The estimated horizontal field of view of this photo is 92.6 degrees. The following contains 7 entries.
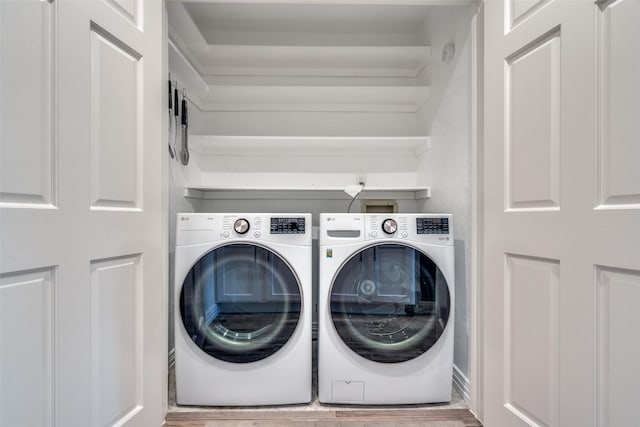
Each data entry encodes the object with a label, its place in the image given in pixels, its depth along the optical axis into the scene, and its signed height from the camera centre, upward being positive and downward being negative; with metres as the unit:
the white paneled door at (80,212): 0.73 +0.01
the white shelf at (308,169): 2.24 +0.34
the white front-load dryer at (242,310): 1.43 -0.45
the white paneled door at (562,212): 0.78 +0.01
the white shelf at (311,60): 1.99 +1.06
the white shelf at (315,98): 2.10 +0.83
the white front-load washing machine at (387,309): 1.45 -0.45
